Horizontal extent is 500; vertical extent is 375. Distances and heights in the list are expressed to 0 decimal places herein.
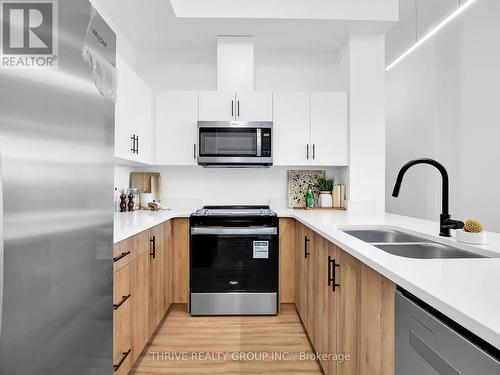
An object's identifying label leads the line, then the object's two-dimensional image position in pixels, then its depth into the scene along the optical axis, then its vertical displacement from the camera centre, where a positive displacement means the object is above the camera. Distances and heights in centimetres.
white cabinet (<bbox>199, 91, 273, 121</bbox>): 307 +82
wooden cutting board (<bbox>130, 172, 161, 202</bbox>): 321 +4
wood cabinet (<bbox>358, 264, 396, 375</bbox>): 97 -47
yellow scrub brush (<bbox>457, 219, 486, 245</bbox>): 127 -19
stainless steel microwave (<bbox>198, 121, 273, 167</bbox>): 295 +41
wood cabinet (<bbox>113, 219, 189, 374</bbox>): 161 -67
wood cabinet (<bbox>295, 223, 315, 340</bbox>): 219 -71
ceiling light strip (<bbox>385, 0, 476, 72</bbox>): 300 +181
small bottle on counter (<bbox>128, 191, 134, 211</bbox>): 286 -16
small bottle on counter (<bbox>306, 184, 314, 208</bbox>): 325 -13
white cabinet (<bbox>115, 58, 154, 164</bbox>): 221 +56
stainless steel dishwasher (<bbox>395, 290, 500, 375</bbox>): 59 -35
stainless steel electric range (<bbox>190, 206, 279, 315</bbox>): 269 -70
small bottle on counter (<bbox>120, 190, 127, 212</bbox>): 279 -16
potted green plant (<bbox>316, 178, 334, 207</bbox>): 323 -4
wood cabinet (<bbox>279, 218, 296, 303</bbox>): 281 -68
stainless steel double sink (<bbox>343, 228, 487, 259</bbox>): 135 -29
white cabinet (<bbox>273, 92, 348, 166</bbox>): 309 +59
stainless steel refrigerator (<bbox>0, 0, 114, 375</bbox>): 55 -6
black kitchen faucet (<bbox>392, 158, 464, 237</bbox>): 144 -11
